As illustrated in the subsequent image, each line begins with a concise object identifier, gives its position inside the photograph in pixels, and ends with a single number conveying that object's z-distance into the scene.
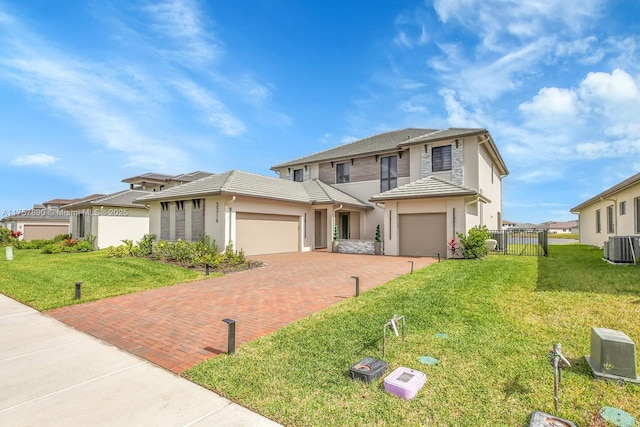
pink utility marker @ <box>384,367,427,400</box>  3.03
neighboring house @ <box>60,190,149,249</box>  21.72
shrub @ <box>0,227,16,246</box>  26.79
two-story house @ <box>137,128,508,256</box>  15.31
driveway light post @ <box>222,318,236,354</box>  4.14
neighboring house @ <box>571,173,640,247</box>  13.76
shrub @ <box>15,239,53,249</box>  24.03
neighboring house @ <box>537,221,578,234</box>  81.26
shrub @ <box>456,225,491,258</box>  13.94
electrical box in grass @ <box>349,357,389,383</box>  3.36
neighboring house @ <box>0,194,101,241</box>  30.12
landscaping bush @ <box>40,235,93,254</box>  19.30
